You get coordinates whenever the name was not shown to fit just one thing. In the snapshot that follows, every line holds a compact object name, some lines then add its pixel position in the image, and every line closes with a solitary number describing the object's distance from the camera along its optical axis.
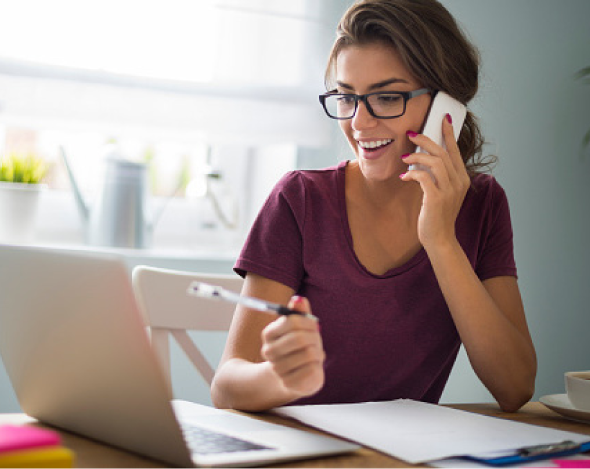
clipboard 0.79
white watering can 2.12
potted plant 1.98
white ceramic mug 1.10
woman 1.32
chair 1.43
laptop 0.68
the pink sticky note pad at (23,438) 0.58
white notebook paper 0.83
